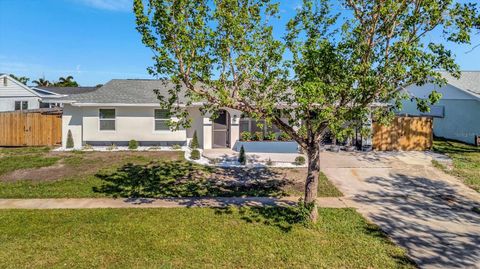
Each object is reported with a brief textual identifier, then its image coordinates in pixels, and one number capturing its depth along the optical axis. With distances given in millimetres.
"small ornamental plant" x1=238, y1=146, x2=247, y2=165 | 15219
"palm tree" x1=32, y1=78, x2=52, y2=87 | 64062
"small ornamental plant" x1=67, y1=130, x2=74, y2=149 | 18969
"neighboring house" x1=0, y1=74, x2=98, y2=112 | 30312
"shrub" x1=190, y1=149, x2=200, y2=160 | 15828
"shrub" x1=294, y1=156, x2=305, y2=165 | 15055
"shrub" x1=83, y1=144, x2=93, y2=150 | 18672
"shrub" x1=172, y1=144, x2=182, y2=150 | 19000
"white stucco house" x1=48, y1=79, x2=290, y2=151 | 19016
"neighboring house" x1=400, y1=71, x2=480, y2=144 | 21922
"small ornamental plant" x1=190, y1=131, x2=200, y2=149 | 18594
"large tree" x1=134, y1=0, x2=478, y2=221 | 6992
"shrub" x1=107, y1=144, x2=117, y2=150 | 18566
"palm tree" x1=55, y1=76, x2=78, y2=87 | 66050
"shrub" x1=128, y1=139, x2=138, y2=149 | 18531
